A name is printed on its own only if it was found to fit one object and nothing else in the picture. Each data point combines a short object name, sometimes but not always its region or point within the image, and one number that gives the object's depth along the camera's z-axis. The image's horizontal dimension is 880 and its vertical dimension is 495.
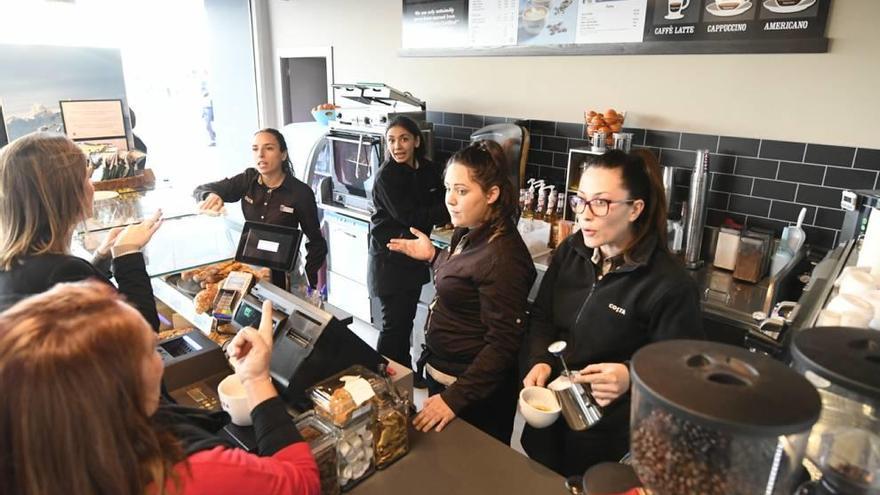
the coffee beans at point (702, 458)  0.64
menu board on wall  2.46
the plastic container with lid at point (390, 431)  1.29
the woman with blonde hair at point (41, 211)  1.49
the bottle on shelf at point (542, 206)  3.25
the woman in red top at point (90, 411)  0.74
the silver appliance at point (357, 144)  3.73
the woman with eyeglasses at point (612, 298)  1.46
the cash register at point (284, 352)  1.35
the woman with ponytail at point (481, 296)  1.69
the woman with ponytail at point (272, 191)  2.83
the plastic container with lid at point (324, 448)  1.16
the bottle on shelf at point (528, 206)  3.33
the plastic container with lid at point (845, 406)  0.68
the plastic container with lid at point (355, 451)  1.21
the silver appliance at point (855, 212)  2.15
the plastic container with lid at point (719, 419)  0.61
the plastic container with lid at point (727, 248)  2.69
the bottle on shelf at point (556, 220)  3.14
